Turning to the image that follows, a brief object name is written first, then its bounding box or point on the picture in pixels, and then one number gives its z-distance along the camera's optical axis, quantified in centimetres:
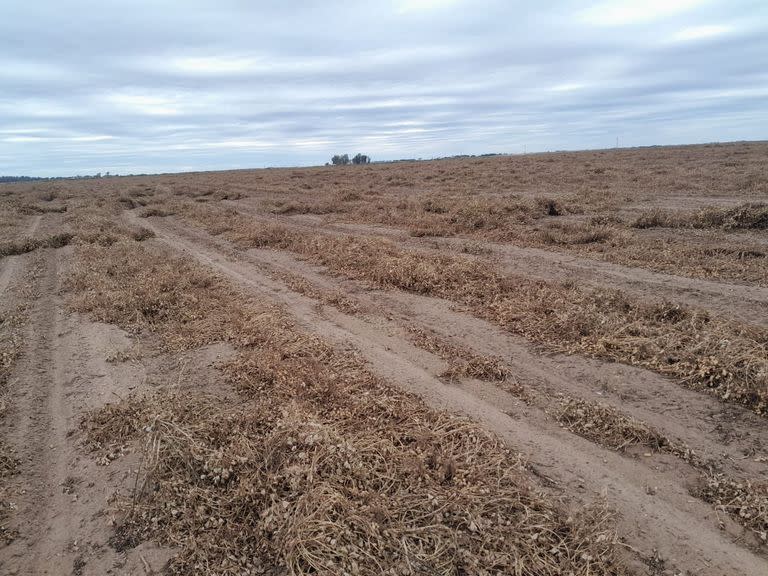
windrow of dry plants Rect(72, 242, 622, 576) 276
